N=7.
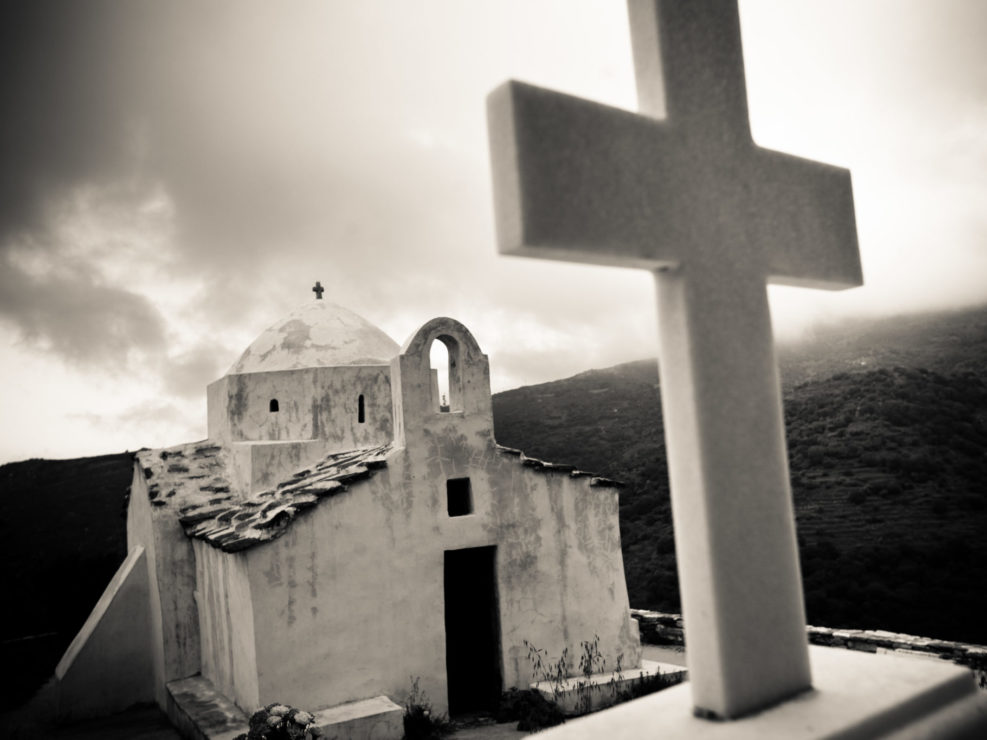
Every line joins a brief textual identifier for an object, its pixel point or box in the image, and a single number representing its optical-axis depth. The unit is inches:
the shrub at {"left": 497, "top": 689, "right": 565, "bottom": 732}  293.0
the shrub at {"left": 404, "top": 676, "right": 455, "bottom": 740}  286.0
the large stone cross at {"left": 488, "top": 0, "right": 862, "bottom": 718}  63.7
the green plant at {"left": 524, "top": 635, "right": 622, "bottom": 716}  308.5
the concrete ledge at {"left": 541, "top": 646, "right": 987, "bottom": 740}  66.1
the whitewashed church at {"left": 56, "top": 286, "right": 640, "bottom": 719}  288.7
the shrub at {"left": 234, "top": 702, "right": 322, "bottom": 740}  231.6
